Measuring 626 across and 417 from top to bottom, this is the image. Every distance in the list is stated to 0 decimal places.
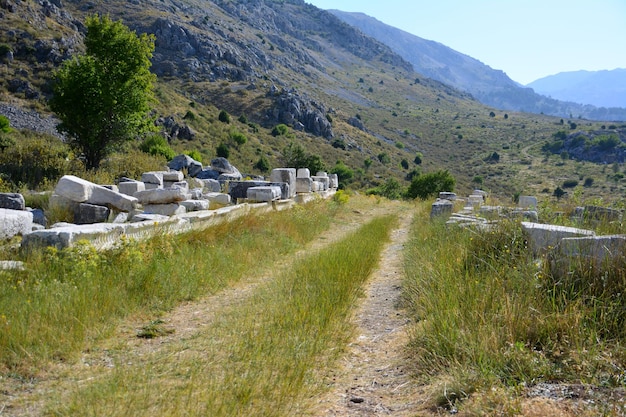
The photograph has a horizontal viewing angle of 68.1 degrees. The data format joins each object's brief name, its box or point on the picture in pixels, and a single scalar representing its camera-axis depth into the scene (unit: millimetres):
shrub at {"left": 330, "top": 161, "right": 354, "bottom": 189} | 42781
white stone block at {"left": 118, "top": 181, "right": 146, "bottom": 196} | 10719
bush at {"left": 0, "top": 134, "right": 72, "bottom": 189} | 12570
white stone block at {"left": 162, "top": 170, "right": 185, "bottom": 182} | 13445
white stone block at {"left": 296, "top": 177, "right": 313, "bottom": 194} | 16609
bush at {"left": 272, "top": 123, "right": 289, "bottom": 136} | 51375
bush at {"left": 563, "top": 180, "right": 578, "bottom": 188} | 45094
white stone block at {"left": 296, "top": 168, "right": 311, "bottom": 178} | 17953
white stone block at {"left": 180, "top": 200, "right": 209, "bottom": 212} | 10169
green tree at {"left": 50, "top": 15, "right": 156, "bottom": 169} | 14656
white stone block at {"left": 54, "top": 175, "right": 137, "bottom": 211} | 8602
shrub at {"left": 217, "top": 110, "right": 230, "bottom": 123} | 47344
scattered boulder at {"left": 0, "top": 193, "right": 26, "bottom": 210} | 8023
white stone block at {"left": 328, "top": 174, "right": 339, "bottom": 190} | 23328
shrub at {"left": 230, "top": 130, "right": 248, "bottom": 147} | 41131
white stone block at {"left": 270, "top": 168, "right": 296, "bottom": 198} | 14430
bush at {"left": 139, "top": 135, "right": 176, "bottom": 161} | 22234
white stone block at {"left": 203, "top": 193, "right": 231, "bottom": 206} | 12588
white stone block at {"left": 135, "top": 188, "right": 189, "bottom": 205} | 9867
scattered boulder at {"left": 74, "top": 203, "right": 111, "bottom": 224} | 8625
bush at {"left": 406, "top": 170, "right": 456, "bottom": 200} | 29172
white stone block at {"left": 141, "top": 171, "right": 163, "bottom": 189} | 12516
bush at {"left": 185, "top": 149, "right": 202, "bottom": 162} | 25328
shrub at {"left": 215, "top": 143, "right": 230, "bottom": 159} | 35812
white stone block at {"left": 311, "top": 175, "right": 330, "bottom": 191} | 20406
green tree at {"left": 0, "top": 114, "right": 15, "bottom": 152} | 17131
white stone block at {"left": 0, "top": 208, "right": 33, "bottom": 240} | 6183
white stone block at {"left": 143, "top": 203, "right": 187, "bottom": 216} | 9734
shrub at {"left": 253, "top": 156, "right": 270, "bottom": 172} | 36875
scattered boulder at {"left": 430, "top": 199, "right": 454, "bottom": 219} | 11953
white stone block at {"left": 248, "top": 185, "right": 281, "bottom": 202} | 12539
